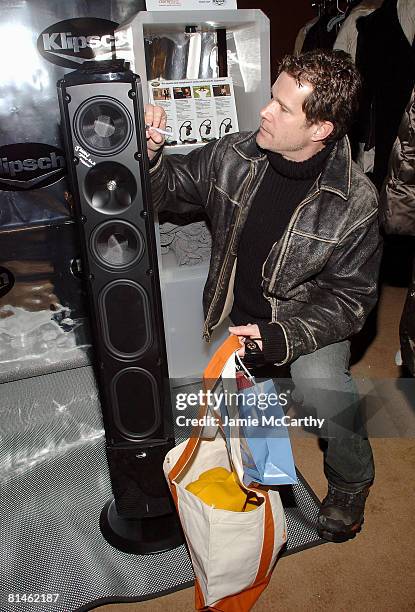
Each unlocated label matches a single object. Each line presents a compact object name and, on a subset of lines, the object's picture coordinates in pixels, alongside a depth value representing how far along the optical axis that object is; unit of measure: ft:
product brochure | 6.45
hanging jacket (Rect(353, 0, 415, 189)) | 7.28
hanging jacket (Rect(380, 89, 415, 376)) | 3.95
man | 4.28
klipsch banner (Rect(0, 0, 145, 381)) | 6.31
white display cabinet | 5.85
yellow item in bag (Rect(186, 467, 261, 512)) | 4.07
